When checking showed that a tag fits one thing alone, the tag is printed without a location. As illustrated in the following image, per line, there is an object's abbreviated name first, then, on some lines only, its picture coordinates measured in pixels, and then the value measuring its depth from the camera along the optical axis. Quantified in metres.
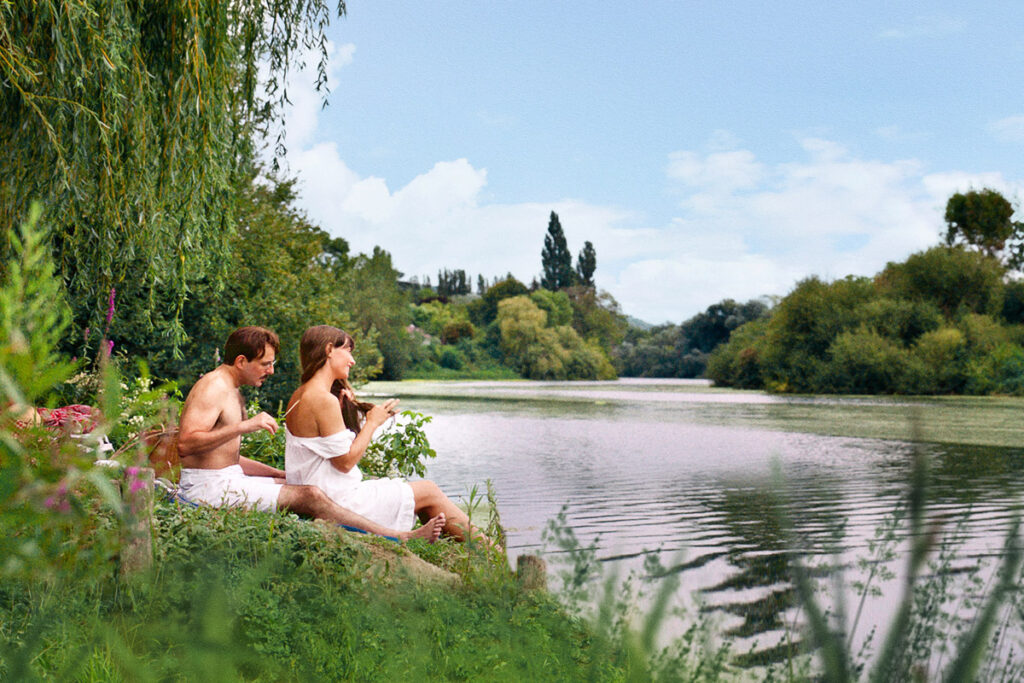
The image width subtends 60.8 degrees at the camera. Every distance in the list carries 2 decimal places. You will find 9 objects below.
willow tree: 5.60
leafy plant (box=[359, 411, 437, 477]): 7.30
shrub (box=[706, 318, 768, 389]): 45.00
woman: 4.97
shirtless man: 4.73
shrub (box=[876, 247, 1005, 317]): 36.56
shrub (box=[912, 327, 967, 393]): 33.00
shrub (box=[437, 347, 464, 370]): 62.69
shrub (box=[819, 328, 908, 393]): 34.03
